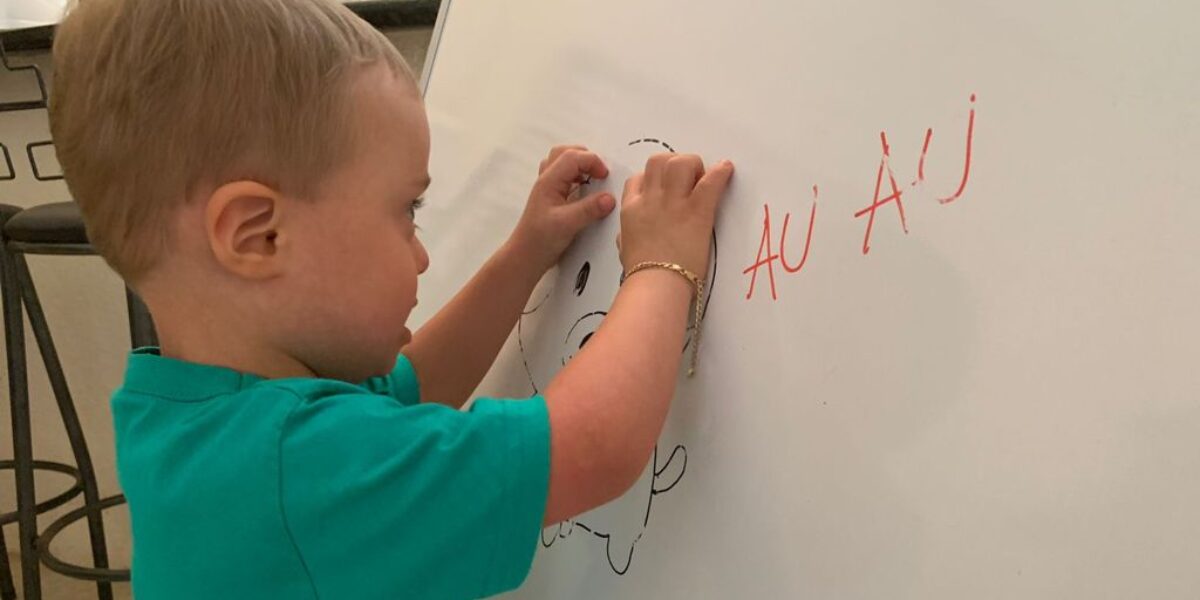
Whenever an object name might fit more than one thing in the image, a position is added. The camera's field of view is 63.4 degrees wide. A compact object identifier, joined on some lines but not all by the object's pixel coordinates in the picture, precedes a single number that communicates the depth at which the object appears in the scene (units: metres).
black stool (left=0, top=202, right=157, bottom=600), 1.20
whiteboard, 0.32
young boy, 0.46
